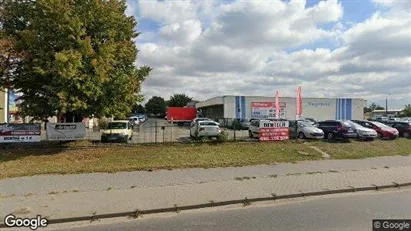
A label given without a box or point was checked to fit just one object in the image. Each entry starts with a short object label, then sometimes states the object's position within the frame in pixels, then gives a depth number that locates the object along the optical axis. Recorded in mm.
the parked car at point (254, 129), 22262
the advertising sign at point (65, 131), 17094
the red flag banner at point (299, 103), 25881
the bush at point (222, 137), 18498
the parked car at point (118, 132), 21841
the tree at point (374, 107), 136500
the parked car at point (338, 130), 21906
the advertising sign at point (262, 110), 49250
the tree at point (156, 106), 126062
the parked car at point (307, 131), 21922
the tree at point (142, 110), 126200
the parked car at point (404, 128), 26641
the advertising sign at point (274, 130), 19406
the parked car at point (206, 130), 19591
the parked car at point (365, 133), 22266
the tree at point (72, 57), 14500
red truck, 53862
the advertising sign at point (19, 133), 16375
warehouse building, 48688
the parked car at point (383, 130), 24500
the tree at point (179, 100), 111000
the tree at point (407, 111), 97462
